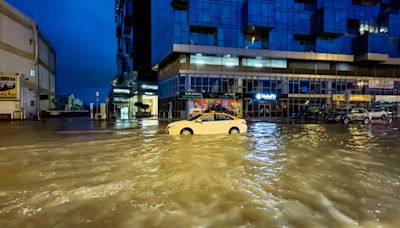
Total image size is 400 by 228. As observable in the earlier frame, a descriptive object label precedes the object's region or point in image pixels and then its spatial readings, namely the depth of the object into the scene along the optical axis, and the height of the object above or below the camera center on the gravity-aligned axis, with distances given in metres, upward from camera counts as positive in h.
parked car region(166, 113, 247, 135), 15.71 -0.89
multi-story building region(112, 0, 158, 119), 58.91 +11.46
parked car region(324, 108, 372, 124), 28.55 -0.54
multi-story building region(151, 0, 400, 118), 40.75 +9.24
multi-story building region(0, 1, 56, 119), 33.31 +6.35
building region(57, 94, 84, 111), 93.81 +3.61
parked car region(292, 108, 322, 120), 37.03 -0.44
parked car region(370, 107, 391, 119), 33.22 -0.24
